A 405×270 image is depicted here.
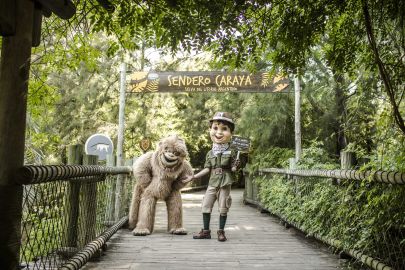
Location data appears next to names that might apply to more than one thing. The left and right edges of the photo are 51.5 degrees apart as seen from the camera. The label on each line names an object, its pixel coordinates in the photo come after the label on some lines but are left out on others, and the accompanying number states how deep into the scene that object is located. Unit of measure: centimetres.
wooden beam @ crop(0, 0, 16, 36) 198
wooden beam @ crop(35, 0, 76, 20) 231
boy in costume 532
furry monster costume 561
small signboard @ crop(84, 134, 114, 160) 747
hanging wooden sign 802
